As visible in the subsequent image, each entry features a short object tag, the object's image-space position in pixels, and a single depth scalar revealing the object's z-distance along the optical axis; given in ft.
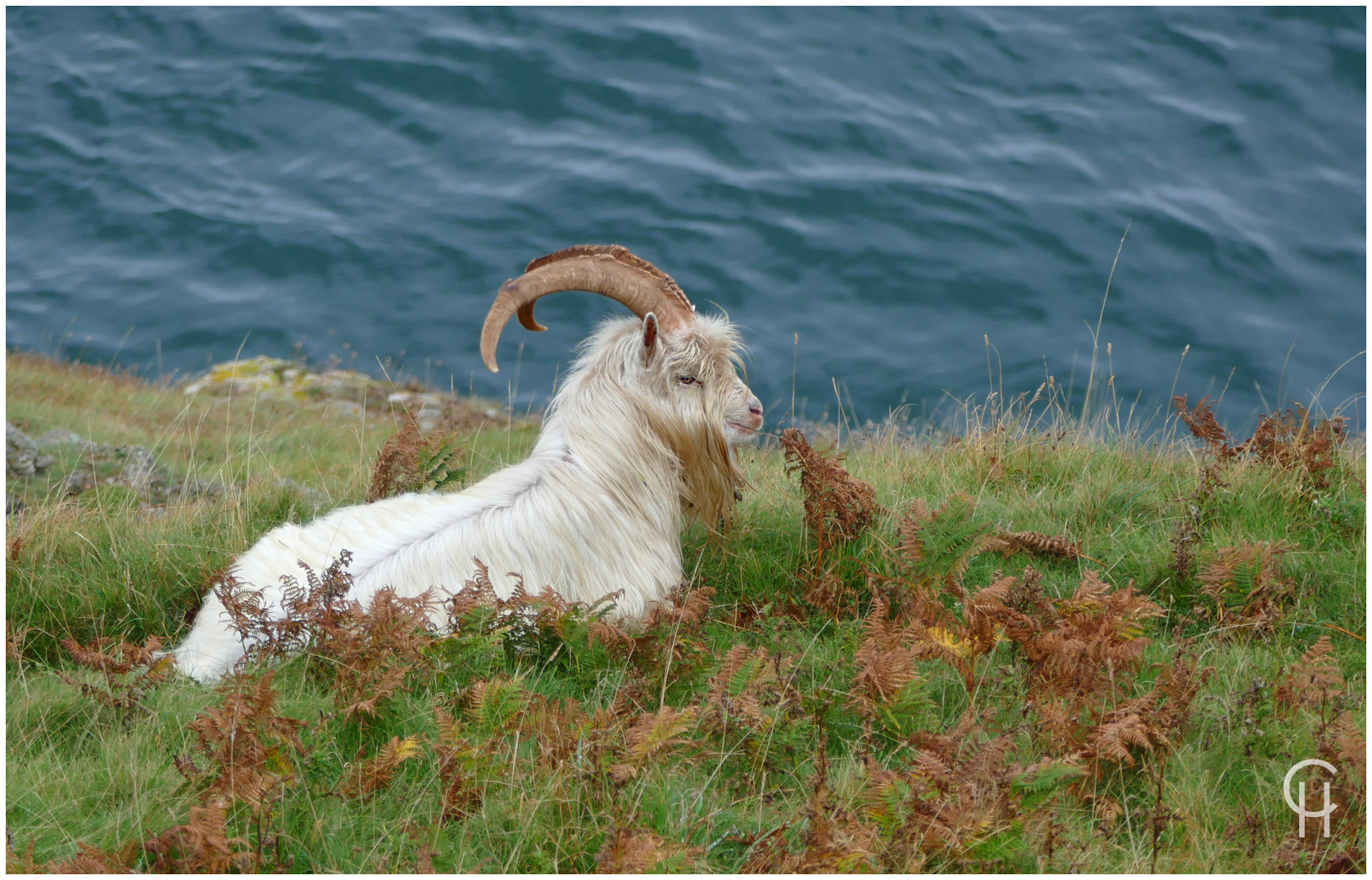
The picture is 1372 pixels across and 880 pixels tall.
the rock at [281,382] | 103.86
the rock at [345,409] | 93.15
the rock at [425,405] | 89.25
